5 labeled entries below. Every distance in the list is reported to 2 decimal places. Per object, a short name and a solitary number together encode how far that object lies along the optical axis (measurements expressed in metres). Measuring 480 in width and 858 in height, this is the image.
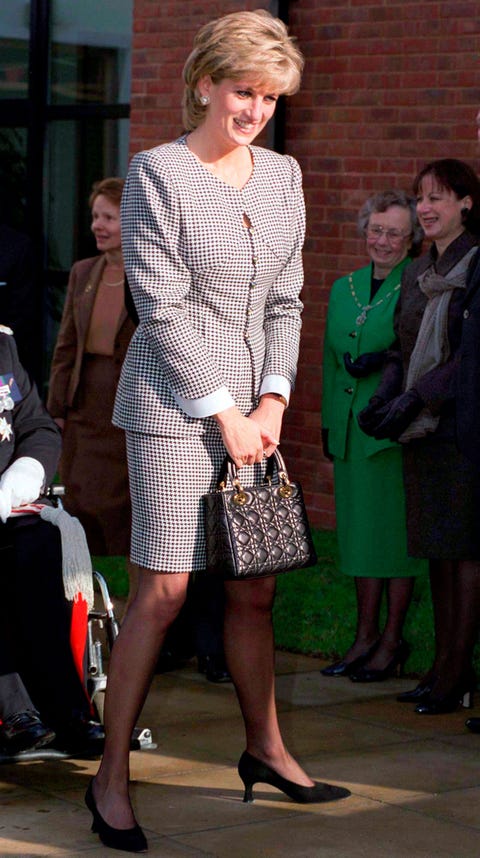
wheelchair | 8.79
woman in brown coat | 11.84
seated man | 8.40
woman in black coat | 10.27
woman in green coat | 11.32
